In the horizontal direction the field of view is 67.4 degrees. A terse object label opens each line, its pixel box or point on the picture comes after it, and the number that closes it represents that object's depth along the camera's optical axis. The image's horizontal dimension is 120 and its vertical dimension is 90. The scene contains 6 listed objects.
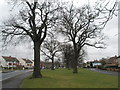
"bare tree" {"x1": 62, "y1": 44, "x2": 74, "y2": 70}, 35.22
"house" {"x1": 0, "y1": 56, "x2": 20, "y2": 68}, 65.17
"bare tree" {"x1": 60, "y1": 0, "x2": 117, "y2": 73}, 18.61
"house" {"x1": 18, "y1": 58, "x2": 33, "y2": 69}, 81.60
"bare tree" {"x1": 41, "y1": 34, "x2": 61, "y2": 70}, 32.86
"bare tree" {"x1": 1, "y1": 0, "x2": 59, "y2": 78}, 11.95
